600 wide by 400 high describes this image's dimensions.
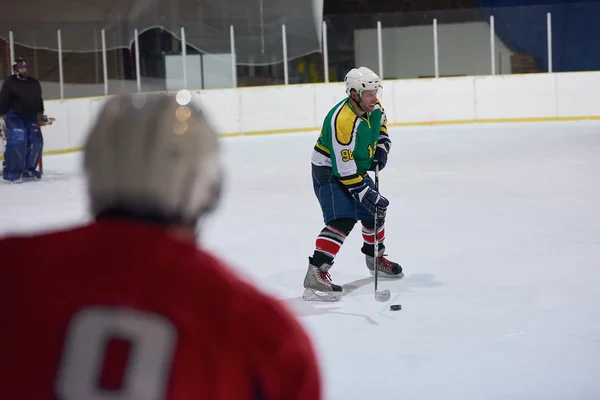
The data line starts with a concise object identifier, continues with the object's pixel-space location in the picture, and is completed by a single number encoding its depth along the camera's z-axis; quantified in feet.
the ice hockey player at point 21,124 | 54.20
